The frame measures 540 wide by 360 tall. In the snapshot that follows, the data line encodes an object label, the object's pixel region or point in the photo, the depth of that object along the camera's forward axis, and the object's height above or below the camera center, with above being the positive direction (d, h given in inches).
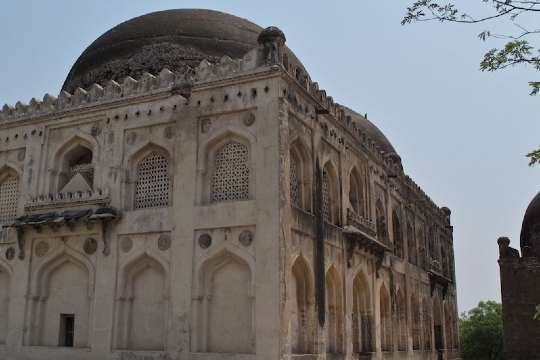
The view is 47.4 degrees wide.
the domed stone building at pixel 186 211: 555.5 +116.9
